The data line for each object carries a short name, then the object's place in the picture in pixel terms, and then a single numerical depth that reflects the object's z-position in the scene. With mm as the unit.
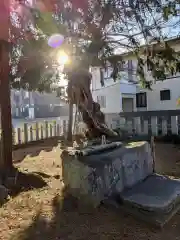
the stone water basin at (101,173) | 2794
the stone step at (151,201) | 2566
